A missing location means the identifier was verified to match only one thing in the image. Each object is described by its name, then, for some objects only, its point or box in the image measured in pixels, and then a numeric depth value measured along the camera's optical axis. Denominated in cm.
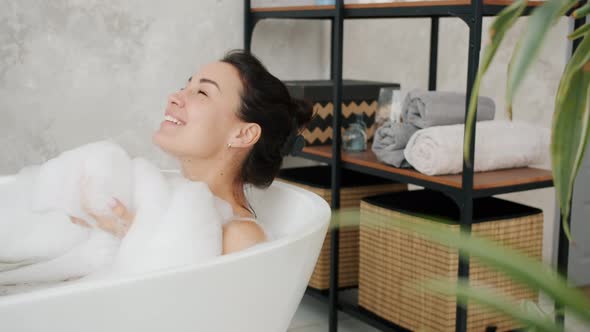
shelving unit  182
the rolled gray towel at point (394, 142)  214
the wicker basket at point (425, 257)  203
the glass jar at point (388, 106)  231
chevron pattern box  258
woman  164
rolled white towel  198
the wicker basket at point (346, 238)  250
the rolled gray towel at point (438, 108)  214
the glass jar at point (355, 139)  246
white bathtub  99
